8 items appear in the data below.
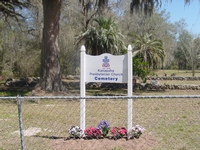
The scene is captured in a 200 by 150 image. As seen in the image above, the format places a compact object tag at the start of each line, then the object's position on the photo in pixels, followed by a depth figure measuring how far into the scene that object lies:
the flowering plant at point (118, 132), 4.83
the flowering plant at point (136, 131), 4.85
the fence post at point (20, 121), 3.70
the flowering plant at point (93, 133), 4.84
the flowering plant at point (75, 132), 4.84
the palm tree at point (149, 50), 16.11
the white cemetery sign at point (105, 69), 4.99
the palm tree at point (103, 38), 15.66
